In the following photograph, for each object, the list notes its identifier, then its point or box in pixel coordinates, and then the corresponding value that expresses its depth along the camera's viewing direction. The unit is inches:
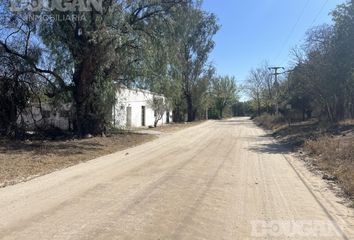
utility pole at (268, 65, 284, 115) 2495.3
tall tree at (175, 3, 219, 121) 2409.0
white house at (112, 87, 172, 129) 1520.8
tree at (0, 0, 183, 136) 870.4
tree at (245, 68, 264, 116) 3479.3
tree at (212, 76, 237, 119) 3887.8
